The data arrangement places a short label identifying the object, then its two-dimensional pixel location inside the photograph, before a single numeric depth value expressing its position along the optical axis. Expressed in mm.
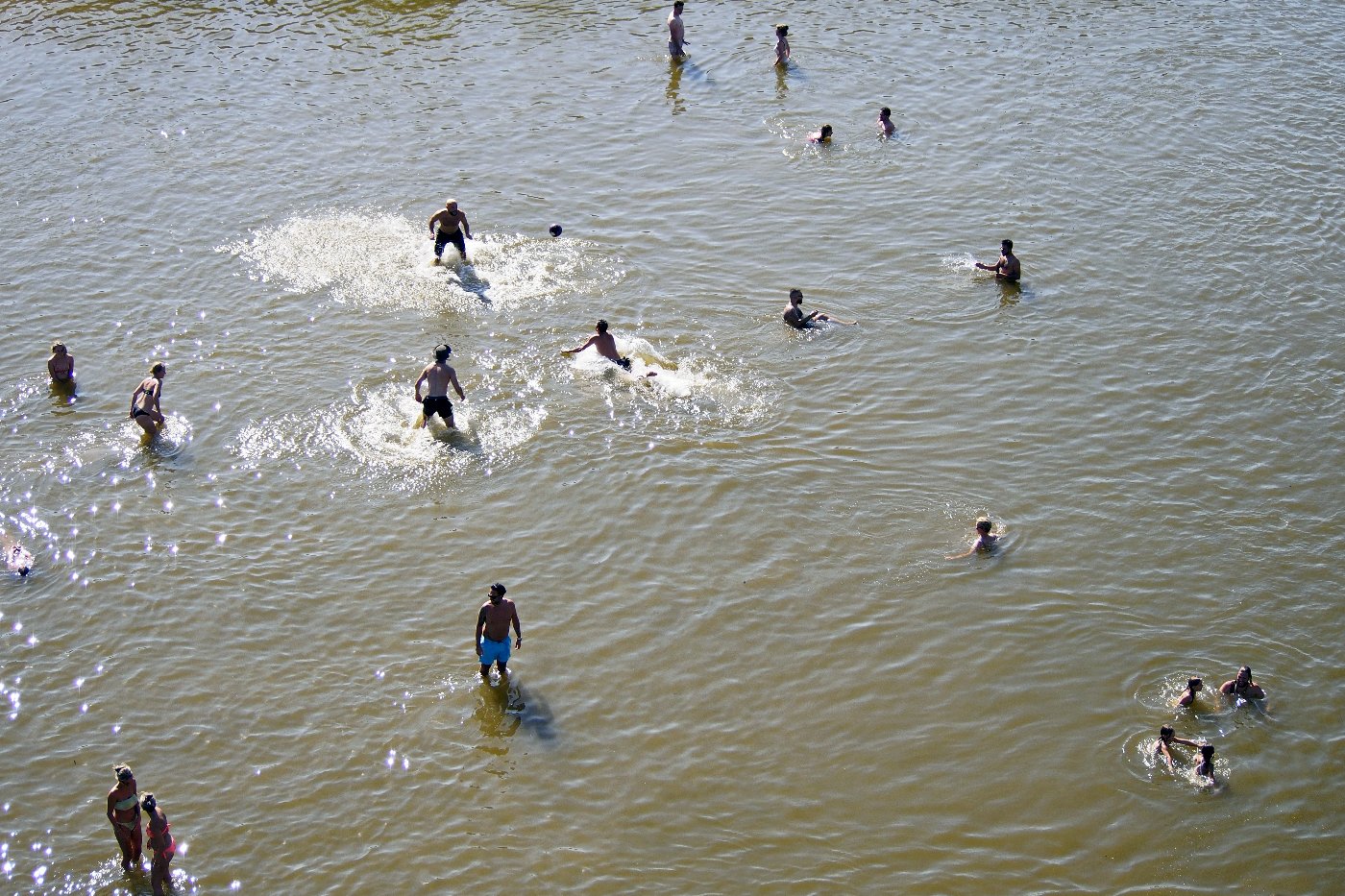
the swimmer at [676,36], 31625
